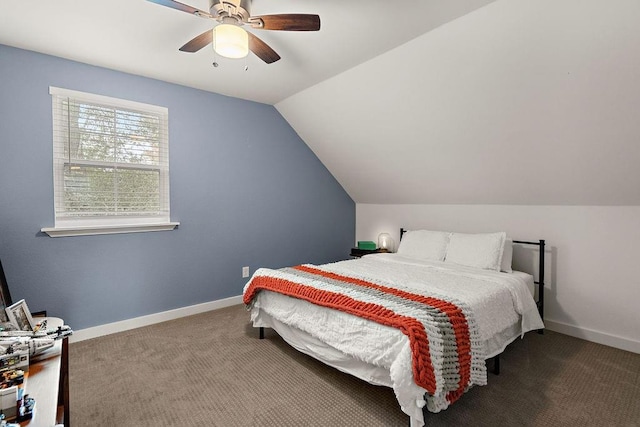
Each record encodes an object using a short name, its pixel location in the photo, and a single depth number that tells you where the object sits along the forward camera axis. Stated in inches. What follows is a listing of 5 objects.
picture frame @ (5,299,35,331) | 68.7
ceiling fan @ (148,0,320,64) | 69.1
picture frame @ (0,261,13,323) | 70.0
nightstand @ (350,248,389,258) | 170.4
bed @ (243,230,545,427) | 64.8
